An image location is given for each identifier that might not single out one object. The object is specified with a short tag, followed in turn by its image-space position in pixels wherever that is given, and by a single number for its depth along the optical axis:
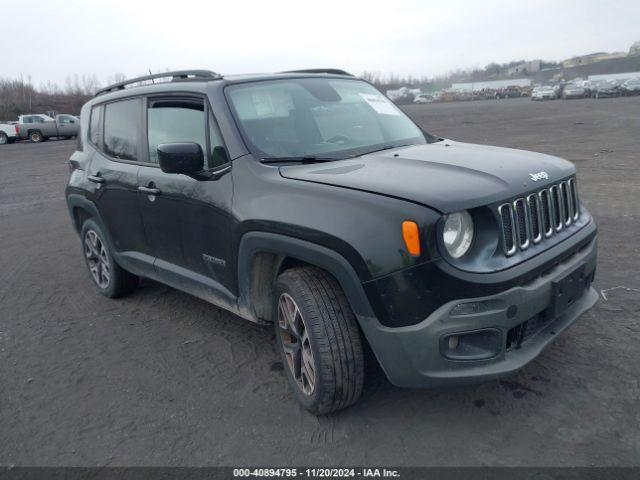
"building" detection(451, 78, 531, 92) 101.38
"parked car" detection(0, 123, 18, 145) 31.53
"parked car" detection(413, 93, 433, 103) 80.38
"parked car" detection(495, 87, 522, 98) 72.06
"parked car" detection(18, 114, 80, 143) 31.80
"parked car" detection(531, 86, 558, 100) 53.38
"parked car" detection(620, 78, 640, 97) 47.38
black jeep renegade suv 2.60
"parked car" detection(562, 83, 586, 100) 50.72
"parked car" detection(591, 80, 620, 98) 47.62
